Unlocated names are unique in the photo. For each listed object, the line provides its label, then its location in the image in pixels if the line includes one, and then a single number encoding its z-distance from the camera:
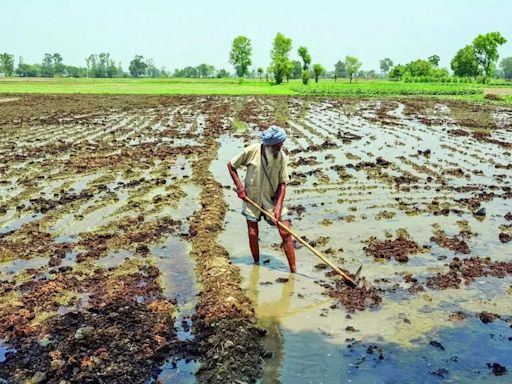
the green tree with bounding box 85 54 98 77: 143.68
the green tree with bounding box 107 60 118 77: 143.88
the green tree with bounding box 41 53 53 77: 149.12
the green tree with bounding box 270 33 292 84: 74.00
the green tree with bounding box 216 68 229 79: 141.18
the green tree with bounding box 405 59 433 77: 111.84
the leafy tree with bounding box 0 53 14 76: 131.12
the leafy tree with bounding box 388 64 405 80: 109.96
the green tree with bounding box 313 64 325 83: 80.75
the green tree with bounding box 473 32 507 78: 87.50
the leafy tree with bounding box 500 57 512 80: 156.85
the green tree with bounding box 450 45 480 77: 93.12
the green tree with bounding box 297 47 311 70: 81.56
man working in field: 6.45
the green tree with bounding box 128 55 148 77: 152.62
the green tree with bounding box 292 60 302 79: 132.75
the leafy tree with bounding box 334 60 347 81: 160.00
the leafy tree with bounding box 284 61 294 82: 75.62
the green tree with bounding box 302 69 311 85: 69.07
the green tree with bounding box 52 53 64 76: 153.90
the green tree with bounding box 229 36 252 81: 98.00
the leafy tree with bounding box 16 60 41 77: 144.00
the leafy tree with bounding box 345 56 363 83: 98.00
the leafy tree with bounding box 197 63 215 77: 152.62
